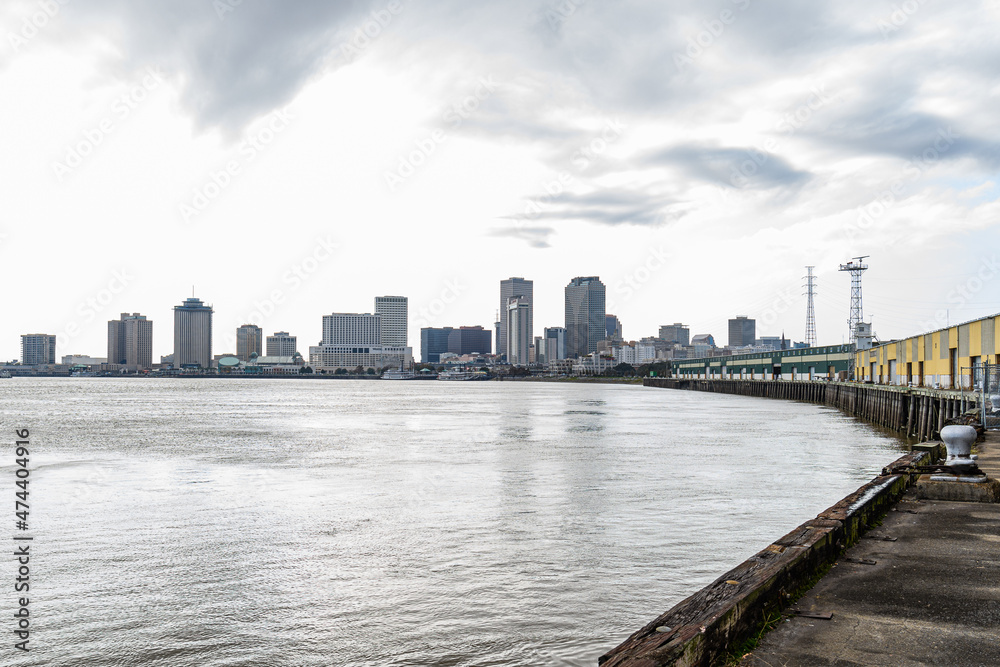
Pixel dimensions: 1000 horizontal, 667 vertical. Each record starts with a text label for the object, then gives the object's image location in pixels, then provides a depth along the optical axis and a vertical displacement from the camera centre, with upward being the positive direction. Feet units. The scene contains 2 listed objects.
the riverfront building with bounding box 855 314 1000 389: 150.71 -1.40
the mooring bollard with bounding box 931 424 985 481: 48.11 -6.56
